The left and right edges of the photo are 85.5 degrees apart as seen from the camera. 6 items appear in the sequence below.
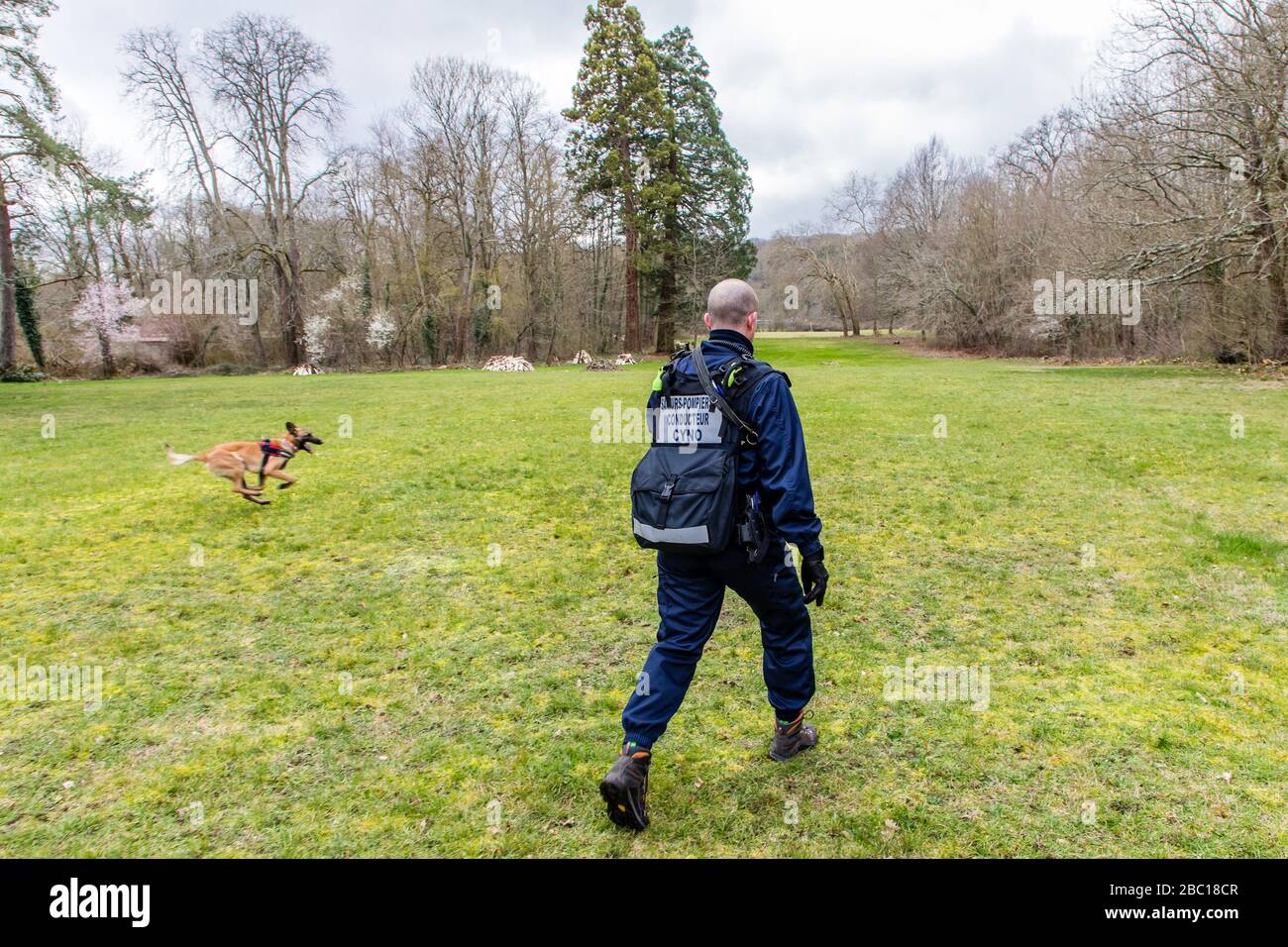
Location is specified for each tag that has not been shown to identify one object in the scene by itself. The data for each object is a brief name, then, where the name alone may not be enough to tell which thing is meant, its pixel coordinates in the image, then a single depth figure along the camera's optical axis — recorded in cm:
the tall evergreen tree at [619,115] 3812
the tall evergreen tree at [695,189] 4172
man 274
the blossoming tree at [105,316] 3110
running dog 776
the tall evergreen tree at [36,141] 1675
